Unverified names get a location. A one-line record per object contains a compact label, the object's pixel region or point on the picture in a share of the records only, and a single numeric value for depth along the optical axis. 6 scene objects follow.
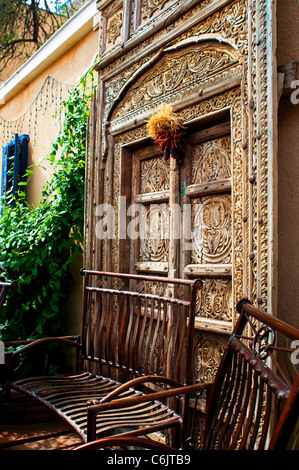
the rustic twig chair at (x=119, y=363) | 2.16
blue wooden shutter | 5.95
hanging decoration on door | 2.76
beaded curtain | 5.16
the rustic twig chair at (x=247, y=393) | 1.13
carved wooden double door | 2.58
